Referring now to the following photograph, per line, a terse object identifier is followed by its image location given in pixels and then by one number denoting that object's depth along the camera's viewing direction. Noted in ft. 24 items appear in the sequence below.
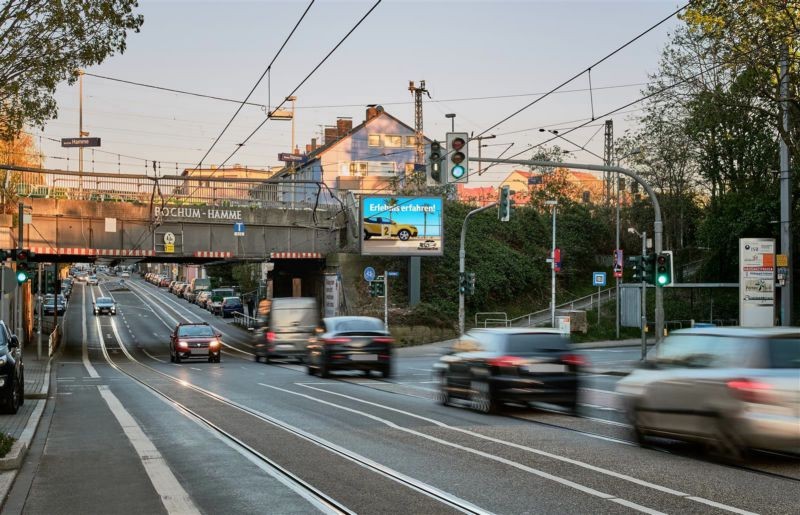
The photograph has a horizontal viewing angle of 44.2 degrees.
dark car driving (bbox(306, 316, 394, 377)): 85.35
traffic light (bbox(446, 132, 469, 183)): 72.59
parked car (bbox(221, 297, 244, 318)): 250.37
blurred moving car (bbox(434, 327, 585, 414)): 52.80
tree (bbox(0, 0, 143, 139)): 46.26
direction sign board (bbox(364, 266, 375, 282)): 159.84
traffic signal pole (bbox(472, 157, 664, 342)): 77.20
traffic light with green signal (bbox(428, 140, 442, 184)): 73.76
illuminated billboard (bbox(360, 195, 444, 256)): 173.58
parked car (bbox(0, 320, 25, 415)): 53.72
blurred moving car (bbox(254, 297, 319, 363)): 118.32
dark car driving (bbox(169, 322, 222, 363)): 124.77
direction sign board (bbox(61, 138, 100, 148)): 215.72
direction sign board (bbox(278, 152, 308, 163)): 287.65
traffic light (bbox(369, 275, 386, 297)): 150.71
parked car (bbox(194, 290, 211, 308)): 283.57
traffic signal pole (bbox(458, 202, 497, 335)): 137.66
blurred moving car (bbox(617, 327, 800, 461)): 33.50
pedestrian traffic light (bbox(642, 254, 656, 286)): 88.43
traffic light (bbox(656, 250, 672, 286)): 87.45
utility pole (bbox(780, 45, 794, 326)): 100.83
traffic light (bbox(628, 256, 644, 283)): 90.12
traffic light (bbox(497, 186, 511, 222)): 115.65
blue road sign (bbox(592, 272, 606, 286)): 156.04
